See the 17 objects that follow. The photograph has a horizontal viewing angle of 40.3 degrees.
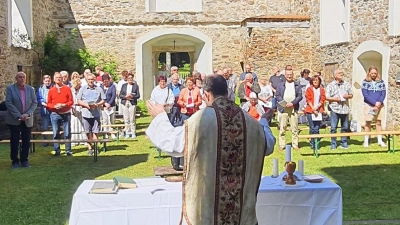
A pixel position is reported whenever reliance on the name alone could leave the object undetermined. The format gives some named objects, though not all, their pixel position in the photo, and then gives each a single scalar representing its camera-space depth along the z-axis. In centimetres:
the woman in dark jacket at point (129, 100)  1230
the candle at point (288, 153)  464
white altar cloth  414
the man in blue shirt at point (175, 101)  1079
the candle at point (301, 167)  468
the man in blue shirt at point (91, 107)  1029
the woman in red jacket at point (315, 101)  1038
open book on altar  417
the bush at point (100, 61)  1806
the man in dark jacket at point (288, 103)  1031
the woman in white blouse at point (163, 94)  1097
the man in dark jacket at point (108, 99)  1220
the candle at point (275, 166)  468
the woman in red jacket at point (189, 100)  1028
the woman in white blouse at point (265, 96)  1222
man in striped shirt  1047
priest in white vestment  349
